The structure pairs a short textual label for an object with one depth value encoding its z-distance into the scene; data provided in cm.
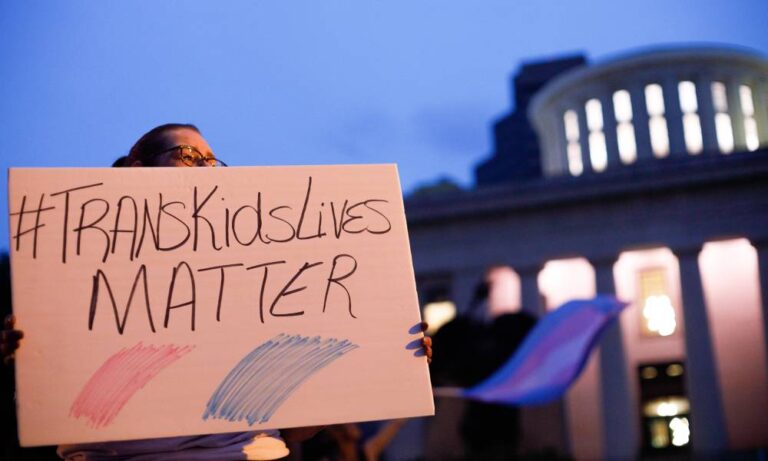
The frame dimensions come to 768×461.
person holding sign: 312
